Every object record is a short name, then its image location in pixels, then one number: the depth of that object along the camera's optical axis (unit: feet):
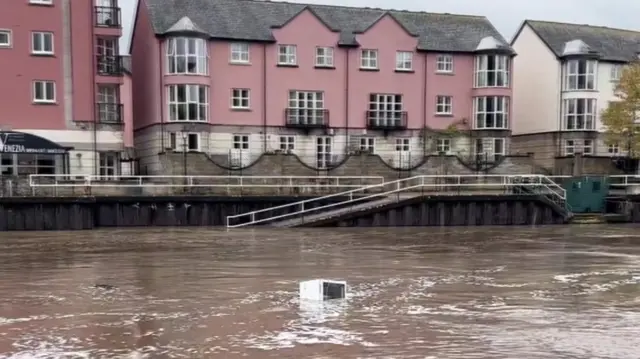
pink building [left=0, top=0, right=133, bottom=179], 121.80
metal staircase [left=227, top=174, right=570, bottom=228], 101.76
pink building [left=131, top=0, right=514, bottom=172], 139.33
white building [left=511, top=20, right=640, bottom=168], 167.94
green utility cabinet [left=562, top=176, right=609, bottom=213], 115.03
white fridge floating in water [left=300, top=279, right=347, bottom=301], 39.60
